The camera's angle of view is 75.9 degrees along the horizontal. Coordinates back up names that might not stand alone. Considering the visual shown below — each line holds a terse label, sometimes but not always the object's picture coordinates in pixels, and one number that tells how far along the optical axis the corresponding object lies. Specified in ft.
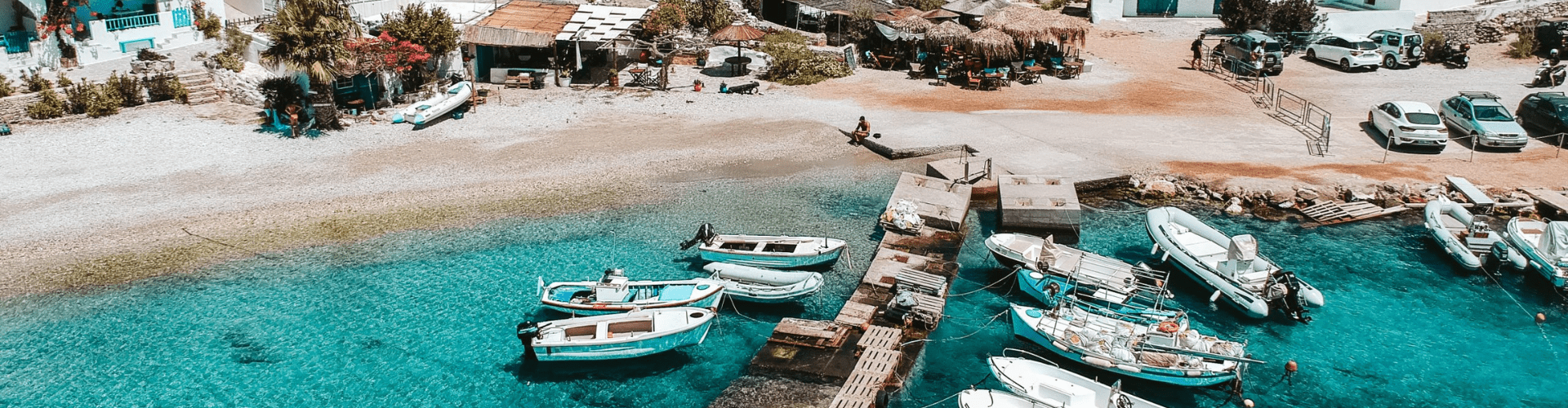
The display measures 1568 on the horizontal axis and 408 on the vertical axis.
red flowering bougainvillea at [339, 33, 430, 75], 117.19
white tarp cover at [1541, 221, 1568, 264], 78.33
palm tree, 109.50
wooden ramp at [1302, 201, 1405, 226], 91.20
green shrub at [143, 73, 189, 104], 120.78
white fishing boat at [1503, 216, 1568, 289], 77.71
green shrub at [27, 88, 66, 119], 111.55
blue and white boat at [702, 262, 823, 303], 74.84
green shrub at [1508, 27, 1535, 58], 146.92
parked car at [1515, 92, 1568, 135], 108.88
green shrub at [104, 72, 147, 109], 117.50
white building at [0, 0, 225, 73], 123.95
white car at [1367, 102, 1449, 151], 105.60
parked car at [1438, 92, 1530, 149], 105.60
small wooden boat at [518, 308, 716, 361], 66.39
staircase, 121.70
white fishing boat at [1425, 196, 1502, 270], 81.82
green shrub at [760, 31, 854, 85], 143.13
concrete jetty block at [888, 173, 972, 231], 88.17
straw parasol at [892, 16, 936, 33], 148.80
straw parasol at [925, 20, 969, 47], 139.33
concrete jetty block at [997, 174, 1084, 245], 87.76
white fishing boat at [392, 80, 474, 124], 115.75
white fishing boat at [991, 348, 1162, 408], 58.85
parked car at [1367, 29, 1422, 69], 144.36
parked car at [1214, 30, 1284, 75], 142.41
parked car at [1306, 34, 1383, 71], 143.64
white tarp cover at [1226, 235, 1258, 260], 75.60
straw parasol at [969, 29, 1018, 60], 135.41
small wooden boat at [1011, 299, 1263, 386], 63.36
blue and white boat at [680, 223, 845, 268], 80.59
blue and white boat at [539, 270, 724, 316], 72.49
